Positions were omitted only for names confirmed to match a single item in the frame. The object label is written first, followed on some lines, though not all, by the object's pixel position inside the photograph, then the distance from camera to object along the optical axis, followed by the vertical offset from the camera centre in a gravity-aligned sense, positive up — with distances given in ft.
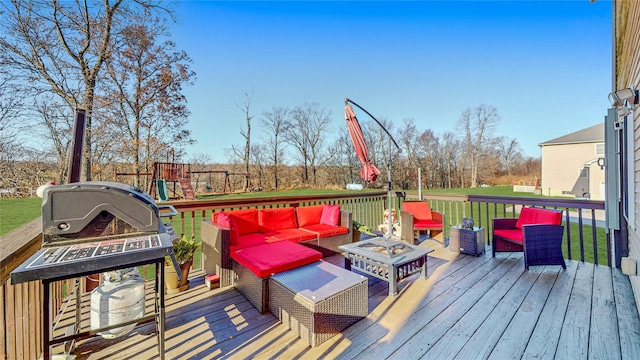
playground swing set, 32.91 +0.58
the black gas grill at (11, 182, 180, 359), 3.61 -0.94
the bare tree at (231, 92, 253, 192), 55.31 +9.20
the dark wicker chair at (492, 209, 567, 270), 10.75 -2.84
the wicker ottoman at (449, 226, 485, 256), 13.07 -3.27
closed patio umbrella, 12.45 +2.06
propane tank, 4.94 -2.35
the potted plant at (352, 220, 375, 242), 14.85 -2.98
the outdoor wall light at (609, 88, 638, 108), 6.98 +2.28
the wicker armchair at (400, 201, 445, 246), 14.83 -2.57
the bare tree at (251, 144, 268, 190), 57.06 +5.18
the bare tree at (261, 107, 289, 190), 59.57 +11.81
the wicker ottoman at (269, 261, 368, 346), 6.46 -3.26
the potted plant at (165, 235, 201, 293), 9.32 -3.08
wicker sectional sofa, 8.39 -2.57
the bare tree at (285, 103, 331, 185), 61.93 +12.05
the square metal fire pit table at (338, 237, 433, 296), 9.10 -3.00
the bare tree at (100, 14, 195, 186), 32.19 +12.91
